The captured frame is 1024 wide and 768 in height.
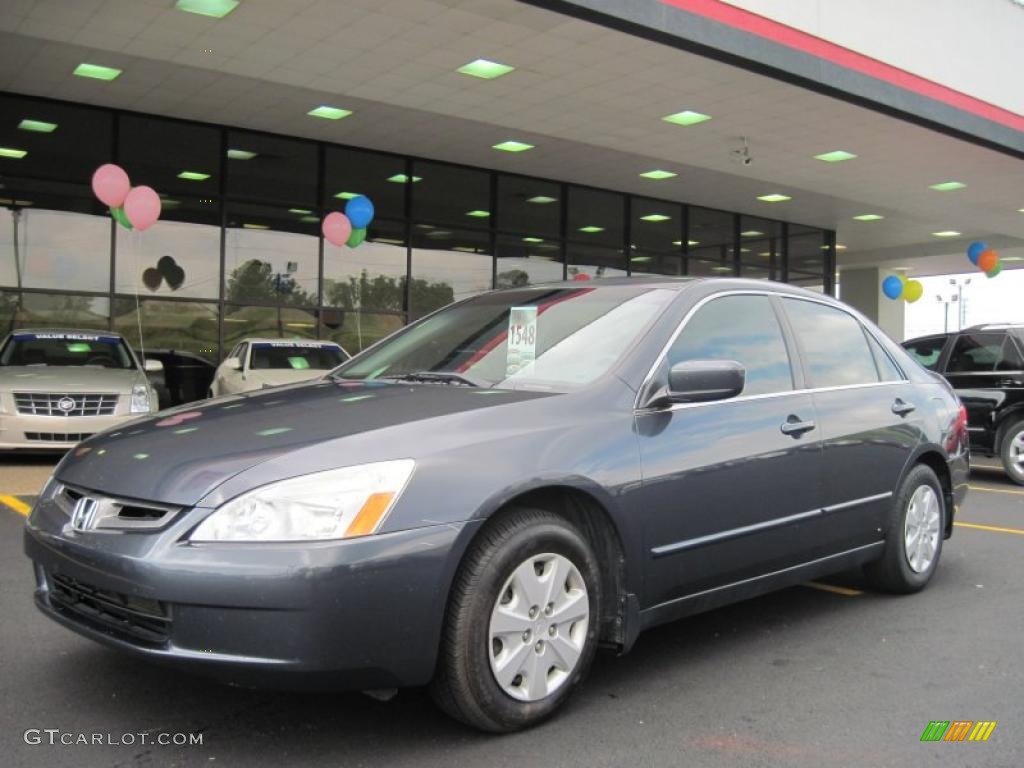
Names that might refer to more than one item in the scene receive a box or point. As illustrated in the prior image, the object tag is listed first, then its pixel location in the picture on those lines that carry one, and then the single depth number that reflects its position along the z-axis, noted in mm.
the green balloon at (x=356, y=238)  14914
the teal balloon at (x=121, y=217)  12195
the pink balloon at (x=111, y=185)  11609
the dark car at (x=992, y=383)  9906
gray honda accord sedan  2689
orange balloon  21859
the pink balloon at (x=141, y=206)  11680
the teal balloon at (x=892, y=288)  23609
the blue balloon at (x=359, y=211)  14289
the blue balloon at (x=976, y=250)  21906
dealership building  10688
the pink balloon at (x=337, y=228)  14133
